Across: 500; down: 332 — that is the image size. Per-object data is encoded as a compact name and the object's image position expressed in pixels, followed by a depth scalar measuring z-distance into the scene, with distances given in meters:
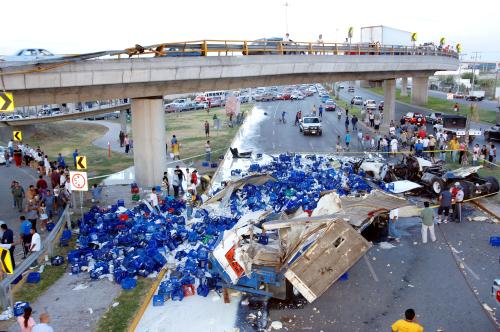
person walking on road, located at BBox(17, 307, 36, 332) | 8.02
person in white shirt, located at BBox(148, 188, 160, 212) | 17.16
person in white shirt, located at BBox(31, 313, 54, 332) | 7.54
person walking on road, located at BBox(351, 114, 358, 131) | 36.81
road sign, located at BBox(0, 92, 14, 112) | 14.62
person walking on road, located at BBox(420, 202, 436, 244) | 13.62
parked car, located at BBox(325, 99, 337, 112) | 55.67
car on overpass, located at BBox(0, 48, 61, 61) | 16.69
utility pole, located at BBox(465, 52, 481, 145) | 24.95
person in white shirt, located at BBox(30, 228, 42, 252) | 11.98
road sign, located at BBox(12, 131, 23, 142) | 25.64
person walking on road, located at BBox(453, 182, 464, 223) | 15.44
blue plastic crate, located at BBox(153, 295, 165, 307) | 10.48
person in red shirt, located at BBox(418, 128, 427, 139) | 27.86
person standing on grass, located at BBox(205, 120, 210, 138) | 35.08
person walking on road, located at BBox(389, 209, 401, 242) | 14.10
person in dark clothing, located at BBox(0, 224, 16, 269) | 12.61
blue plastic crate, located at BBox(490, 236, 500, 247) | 13.36
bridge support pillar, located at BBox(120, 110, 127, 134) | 37.74
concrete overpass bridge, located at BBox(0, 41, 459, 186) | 16.09
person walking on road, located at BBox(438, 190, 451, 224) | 15.56
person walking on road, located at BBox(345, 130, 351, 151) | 29.80
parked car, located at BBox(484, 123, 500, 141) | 31.16
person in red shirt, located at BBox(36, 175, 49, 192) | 17.78
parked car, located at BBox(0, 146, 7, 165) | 28.37
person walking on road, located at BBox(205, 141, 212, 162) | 27.23
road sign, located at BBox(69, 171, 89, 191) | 14.21
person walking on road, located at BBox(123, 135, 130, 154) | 31.67
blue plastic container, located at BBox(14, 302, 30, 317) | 9.96
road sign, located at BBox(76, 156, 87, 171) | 15.55
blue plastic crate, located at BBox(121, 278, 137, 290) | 11.32
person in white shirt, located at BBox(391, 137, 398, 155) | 27.00
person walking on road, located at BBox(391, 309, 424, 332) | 7.24
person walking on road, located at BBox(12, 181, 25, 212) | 17.91
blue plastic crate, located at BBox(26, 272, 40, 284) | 11.73
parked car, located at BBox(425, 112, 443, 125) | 40.48
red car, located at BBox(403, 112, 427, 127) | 38.44
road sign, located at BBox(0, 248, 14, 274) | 9.45
